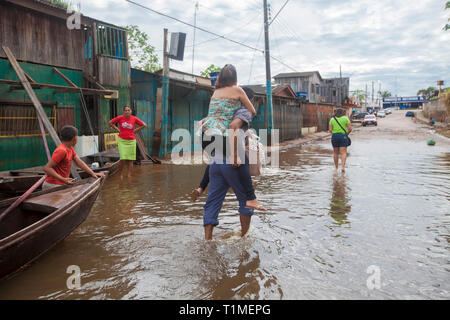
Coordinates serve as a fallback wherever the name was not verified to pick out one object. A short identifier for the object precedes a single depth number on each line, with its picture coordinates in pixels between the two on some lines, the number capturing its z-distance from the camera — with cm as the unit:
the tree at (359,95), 10745
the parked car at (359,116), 5834
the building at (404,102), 9912
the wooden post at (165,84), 1329
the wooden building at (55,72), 947
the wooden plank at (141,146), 1254
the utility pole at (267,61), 2033
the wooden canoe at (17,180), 623
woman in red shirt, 842
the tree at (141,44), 3403
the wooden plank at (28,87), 792
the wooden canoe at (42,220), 295
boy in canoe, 434
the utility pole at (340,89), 5906
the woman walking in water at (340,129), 952
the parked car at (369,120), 4412
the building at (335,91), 5703
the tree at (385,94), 14325
